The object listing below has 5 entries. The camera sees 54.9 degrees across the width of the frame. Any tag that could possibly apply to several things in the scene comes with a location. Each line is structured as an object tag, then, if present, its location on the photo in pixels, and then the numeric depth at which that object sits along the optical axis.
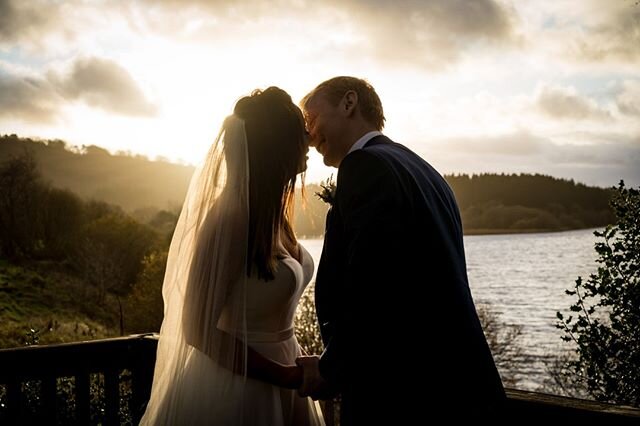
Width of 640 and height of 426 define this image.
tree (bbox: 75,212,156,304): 38.09
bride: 2.46
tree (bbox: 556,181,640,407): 4.80
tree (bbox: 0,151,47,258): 39.94
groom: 2.09
